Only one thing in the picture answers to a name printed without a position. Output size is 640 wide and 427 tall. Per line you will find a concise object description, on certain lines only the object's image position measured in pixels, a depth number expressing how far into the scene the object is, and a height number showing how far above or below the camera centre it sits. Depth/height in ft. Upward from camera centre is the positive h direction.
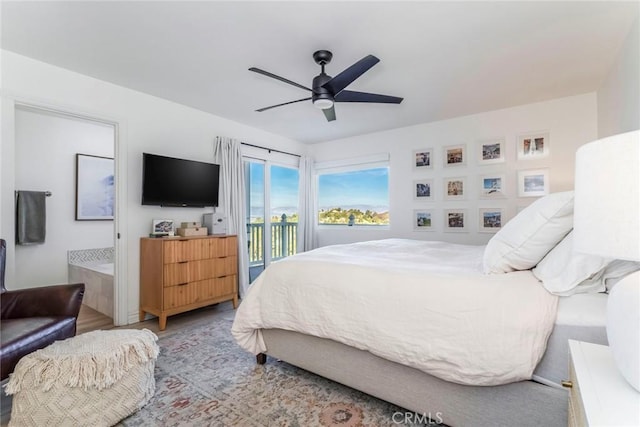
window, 16.04 +1.23
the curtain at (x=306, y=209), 17.31 +0.38
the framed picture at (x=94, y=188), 14.11 +1.38
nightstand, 2.03 -1.38
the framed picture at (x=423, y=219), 14.21 -0.19
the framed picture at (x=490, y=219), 12.50 -0.17
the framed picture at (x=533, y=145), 11.57 +2.78
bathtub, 10.96 -2.38
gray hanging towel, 12.24 -0.05
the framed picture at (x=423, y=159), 14.17 +2.76
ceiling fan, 7.06 +3.42
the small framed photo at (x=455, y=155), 13.29 +2.75
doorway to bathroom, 12.51 +0.83
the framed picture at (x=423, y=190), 14.19 +1.24
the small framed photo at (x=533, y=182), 11.59 +1.30
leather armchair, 5.48 -2.12
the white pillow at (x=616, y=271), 4.00 -0.78
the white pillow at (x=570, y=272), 4.04 -0.81
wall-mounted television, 10.47 +1.30
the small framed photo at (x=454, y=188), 13.37 +1.23
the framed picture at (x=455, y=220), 13.33 -0.22
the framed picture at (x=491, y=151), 12.44 +2.73
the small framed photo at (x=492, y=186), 12.44 +1.23
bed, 4.05 -1.75
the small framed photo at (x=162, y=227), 10.87 -0.43
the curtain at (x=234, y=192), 13.05 +1.05
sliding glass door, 15.31 +0.26
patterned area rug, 5.35 -3.70
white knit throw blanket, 4.83 -2.53
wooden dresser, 9.84 -2.08
